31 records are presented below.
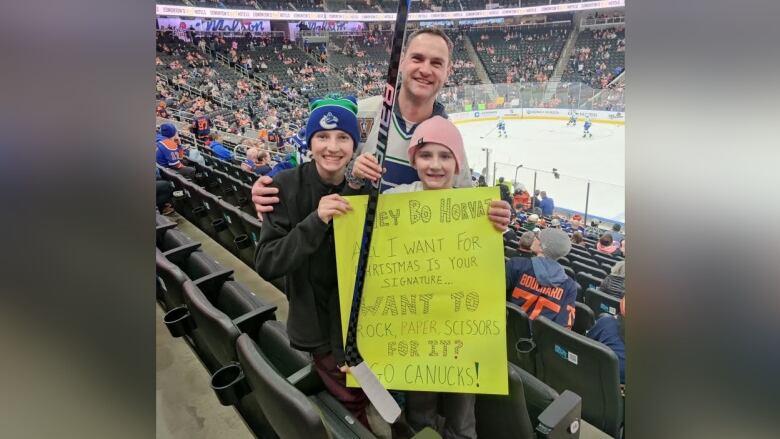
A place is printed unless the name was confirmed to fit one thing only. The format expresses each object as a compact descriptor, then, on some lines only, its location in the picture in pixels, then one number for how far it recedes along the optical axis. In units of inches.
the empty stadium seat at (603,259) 160.6
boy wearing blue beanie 32.6
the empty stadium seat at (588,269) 139.6
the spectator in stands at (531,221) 202.4
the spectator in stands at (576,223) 233.1
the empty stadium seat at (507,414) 38.3
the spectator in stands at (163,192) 143.9
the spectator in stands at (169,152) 169.0
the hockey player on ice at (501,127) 514.0
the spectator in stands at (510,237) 131.0
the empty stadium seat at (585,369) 54.7
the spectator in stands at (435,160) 30.3
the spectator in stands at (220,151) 223.9
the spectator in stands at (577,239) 188.4
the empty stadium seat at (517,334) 66.8
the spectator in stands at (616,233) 198.5
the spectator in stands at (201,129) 294.5
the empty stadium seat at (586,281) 120.3
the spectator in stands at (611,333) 62.9
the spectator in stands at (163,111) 342.6
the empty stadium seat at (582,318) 79.5
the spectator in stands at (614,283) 91.7
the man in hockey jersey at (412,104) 32.6
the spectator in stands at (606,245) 173.7
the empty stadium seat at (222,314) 49.7
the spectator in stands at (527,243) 88.8
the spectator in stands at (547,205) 237.1
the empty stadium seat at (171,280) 65.0
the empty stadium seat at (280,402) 31.1
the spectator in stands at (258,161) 145.3
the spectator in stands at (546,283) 69.7
